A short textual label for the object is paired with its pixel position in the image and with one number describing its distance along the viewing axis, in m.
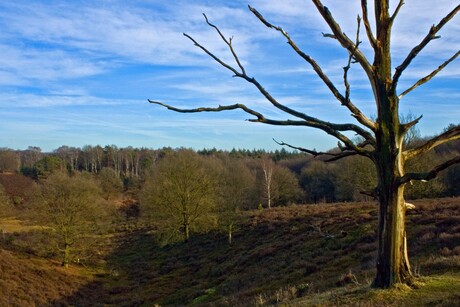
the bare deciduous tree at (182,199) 41.88
